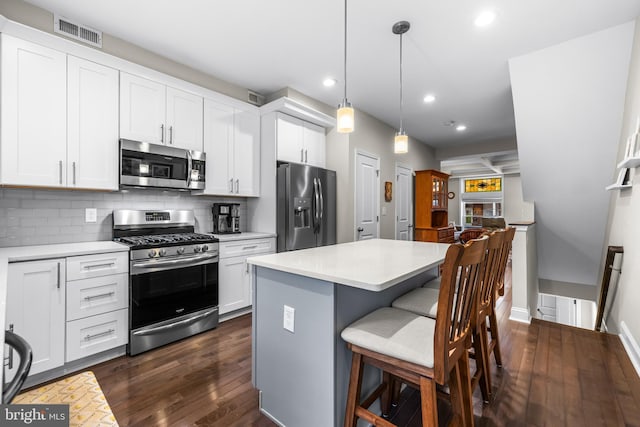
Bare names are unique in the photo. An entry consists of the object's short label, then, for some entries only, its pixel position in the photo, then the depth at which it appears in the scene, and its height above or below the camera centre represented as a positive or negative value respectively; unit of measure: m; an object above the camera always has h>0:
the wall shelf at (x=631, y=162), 2.18 +0.41
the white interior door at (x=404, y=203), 5.62 +0.21
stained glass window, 10.48 +1.08
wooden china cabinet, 6.17 +0.19
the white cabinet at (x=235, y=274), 3.10 -0.67
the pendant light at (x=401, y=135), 2.46 +0.72
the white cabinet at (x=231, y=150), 3.28 +0.76
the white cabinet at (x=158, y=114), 2.67 +0.98
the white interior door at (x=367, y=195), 4.54 +0.29
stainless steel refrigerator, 3.52 +0.08
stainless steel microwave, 2.64 +0.46
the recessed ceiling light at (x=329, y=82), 3.50 +1.61
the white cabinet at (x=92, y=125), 2.38 +0.74
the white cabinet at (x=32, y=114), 2.09 +0.74
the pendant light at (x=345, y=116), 2.06 +0.69
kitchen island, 1.40 -0.56
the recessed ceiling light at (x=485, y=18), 2.33 +1.60
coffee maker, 3.52 -0.06
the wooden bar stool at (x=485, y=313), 1.59 -0.59
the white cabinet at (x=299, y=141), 3.62 +0.96
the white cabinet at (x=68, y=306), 1.97 -0.68
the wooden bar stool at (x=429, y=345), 1.12 -0.56
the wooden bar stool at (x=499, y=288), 1.94 -0.56
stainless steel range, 2.46 -0.60
